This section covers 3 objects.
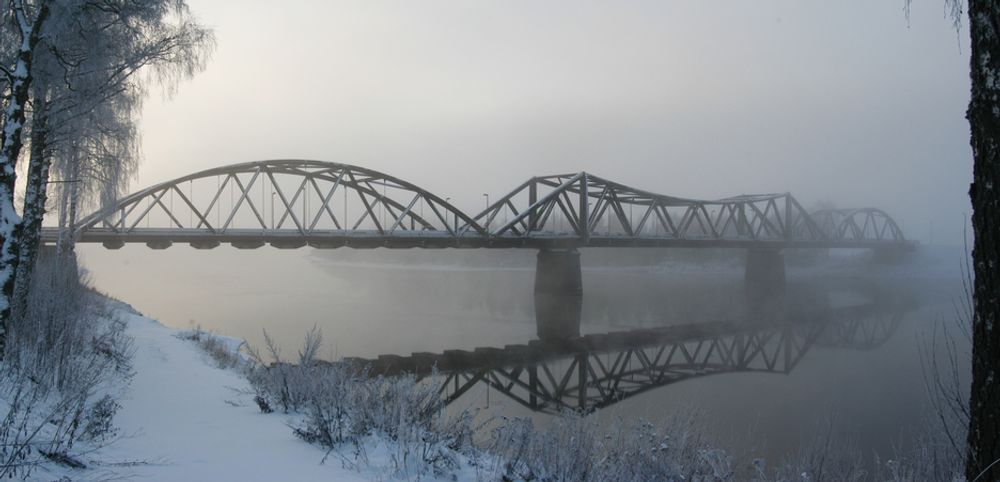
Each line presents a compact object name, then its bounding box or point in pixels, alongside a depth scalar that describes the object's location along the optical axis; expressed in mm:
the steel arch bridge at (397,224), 34438
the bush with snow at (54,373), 4824
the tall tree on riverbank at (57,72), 7551
